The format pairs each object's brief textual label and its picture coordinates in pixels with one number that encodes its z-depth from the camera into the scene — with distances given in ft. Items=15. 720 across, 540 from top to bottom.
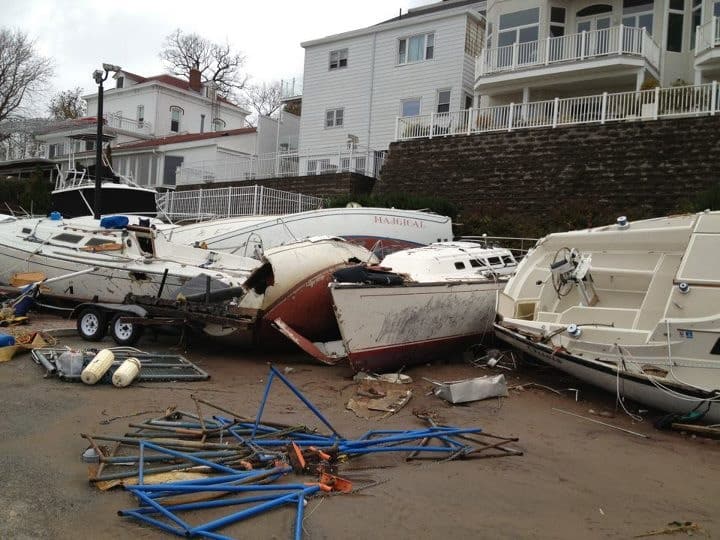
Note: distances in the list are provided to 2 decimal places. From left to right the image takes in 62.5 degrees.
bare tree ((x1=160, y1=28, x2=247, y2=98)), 180.55
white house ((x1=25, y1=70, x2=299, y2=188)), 108.17
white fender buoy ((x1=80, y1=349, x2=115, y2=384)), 26.04
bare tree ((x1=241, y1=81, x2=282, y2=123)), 190.70
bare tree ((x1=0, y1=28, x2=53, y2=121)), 148.46
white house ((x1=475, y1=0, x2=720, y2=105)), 67.92
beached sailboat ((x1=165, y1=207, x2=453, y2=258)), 49.32
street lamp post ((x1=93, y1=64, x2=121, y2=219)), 50.40
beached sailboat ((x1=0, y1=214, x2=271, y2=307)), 38.24
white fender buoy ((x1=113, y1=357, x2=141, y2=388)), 26.00
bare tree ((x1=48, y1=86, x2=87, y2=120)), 185.37
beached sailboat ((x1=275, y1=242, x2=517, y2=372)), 30.48
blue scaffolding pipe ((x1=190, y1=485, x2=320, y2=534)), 13.53
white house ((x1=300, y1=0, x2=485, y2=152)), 84.43
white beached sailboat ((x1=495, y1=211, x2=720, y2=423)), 24.22
